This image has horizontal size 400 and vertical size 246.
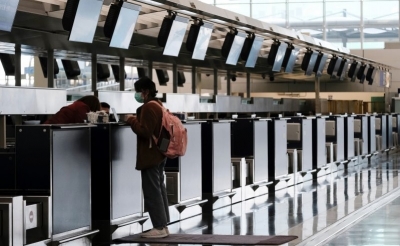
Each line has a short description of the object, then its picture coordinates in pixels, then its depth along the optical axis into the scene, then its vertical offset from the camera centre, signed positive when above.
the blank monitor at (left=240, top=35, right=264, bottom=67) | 17.41 +1.64
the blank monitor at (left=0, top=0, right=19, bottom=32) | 9.31 +1.24
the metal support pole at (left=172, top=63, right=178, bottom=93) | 22.11 +1.46
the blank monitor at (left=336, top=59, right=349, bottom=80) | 27.73 +1.96
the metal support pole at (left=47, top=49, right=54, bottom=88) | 15.66 +1.19
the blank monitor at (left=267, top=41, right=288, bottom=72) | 19.81 +1.74
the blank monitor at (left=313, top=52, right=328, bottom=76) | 24.03 +1.85
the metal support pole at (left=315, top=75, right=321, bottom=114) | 26.72 +1.02
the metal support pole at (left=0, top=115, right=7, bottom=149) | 10.83 +0.08
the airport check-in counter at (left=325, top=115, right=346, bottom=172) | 21.58 -0.03
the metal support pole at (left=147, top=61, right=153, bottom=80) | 21.03 +1.53
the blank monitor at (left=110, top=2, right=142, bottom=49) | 11.95 +1.43
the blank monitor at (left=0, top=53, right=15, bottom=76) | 16.14 +1.28
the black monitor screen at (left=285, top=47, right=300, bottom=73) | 20.94 +1.72
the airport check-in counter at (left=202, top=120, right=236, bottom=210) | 12.71 -0.37
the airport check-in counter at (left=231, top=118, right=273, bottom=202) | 14.51 -0.28
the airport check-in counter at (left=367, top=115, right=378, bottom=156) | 25.83 -0.04
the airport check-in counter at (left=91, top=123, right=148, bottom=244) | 9.66 -0.47
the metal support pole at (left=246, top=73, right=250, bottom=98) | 28.09 +1.62
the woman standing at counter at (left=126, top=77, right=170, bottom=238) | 9.49 -0.19
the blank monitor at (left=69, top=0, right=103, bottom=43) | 10.70 +1.34
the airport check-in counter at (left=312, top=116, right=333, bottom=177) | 19.38 -0.25
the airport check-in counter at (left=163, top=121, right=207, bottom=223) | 11.43 -0.54
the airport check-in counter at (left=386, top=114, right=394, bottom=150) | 29.53 +0.10
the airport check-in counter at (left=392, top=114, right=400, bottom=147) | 31.64 +0.26
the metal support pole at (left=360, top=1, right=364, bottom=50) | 38.41 +4.54
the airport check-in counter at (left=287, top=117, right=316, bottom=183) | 18.00 -0.15
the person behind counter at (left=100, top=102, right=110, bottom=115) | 12.07 +0.39
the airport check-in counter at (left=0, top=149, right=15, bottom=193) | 8.58 -0.29
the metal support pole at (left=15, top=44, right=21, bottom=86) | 15.01 +1.20
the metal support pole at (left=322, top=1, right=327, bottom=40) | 38.97 +4.58
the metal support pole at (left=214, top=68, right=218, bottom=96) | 25.28 +1.47
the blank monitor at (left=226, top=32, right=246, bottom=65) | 16.77 +1.59
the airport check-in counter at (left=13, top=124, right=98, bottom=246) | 8.31 -0.41
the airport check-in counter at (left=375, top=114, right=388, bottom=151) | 27.88 +0.07
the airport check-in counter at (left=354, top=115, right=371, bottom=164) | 24.34 -0.07
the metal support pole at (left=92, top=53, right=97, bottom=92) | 17.77 +1.25
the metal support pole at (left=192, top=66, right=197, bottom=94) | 24.39 +1.47
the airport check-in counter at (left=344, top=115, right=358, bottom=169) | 22.70 -0.15
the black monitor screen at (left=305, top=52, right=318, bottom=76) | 23.25 +1.79
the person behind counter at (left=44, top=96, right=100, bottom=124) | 10.34 +0.26
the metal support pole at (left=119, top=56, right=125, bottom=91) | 19.47 +1.32
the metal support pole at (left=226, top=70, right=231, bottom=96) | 26.80 +1.59
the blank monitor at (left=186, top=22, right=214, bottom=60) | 14.67 +1.55
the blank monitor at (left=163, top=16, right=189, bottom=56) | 13.58 +1.47
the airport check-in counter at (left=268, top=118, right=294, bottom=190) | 16.06 -0.32
